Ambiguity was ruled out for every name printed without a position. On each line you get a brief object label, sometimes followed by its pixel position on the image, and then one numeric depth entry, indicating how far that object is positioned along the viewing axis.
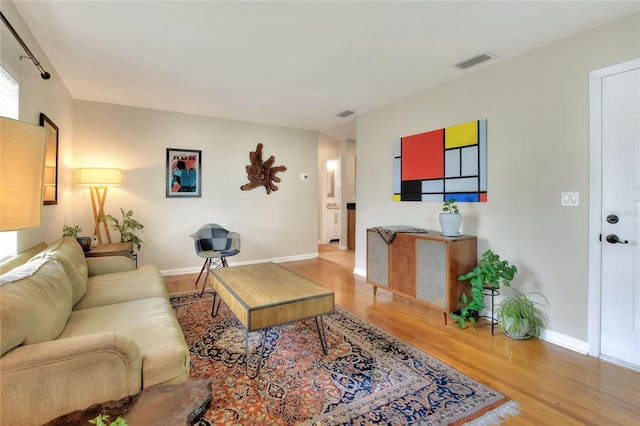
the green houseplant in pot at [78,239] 3.21
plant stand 2.68
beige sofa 1.11
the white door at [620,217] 2.15
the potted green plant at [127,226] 4.02
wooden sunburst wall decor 5.19
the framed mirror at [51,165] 2.81
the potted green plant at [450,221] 3.01
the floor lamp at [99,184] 3.64
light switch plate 2.40
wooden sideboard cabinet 2.82
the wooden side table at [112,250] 3.17
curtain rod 1.77
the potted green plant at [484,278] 2.65
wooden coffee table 2.02
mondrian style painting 3.06
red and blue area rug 1.66
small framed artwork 4.60
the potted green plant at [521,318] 2.55
